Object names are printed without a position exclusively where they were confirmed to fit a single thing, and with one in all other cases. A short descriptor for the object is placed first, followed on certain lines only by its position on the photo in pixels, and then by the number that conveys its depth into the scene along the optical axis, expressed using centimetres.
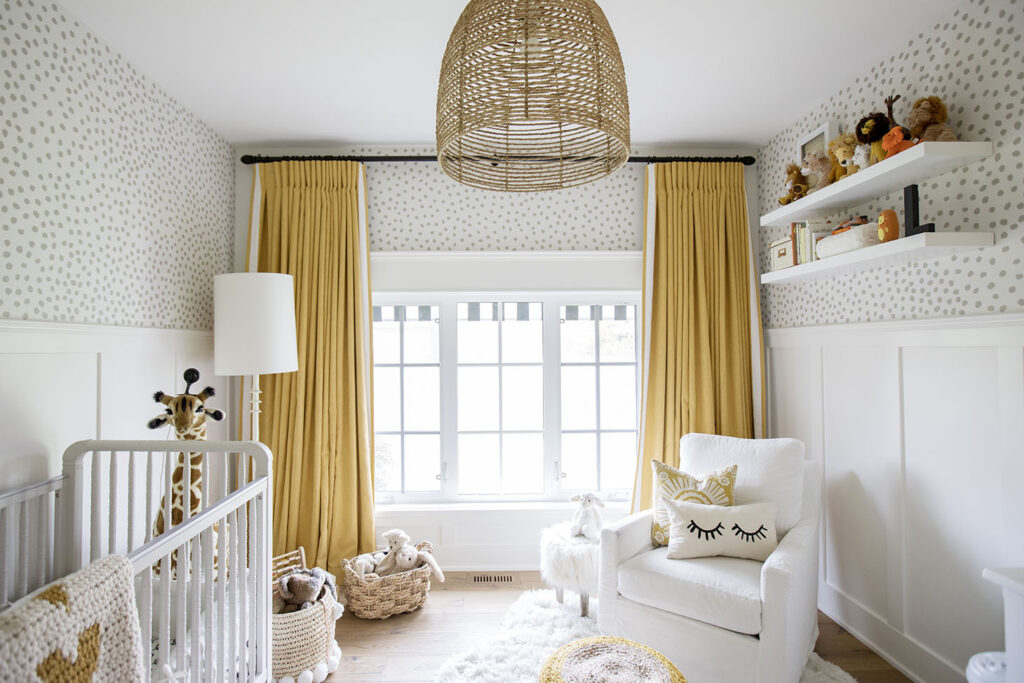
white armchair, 179
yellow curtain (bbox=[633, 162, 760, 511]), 294
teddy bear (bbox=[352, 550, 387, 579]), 253
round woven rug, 144
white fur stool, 234
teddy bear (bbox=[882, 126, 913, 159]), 183
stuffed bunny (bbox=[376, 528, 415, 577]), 259
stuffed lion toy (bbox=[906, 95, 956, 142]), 178
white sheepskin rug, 203
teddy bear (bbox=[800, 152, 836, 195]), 227
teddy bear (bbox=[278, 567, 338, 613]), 207
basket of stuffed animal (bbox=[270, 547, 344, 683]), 199
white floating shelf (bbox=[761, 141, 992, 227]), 169
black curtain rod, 294
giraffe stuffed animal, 198
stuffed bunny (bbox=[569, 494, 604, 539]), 246
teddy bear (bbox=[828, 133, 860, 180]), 211
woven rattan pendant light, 110
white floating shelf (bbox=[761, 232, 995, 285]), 171
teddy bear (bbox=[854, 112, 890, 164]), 194
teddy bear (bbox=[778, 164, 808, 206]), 244
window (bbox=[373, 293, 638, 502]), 315
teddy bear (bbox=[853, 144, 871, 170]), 204
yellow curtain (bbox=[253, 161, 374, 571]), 283
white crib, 127
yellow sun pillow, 223
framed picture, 235
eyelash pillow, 208
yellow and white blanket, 82
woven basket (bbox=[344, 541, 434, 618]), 246
